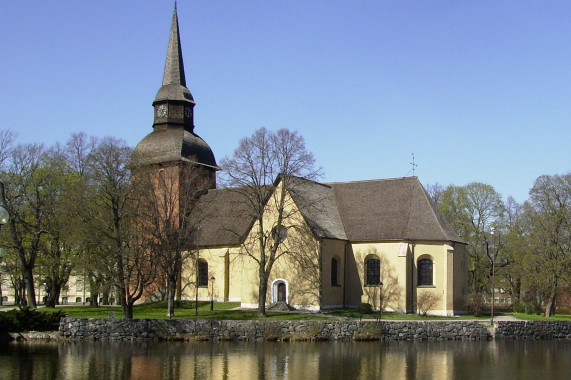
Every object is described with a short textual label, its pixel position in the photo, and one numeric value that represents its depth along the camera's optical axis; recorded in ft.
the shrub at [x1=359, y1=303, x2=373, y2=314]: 154.10
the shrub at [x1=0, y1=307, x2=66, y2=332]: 115.34
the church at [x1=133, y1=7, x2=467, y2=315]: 155.84
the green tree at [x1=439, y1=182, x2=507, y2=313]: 213.05
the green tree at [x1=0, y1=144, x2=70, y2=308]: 151.94
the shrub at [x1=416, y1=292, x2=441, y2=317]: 154.32
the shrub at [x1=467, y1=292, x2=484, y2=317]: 159.74
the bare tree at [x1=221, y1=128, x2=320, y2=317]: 146.41
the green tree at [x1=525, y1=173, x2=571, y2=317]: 169.48
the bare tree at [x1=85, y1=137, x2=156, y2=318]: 129.08
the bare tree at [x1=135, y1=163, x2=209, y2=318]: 138.21
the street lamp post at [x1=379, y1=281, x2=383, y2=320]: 148.82
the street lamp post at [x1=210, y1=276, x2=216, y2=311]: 156.57
